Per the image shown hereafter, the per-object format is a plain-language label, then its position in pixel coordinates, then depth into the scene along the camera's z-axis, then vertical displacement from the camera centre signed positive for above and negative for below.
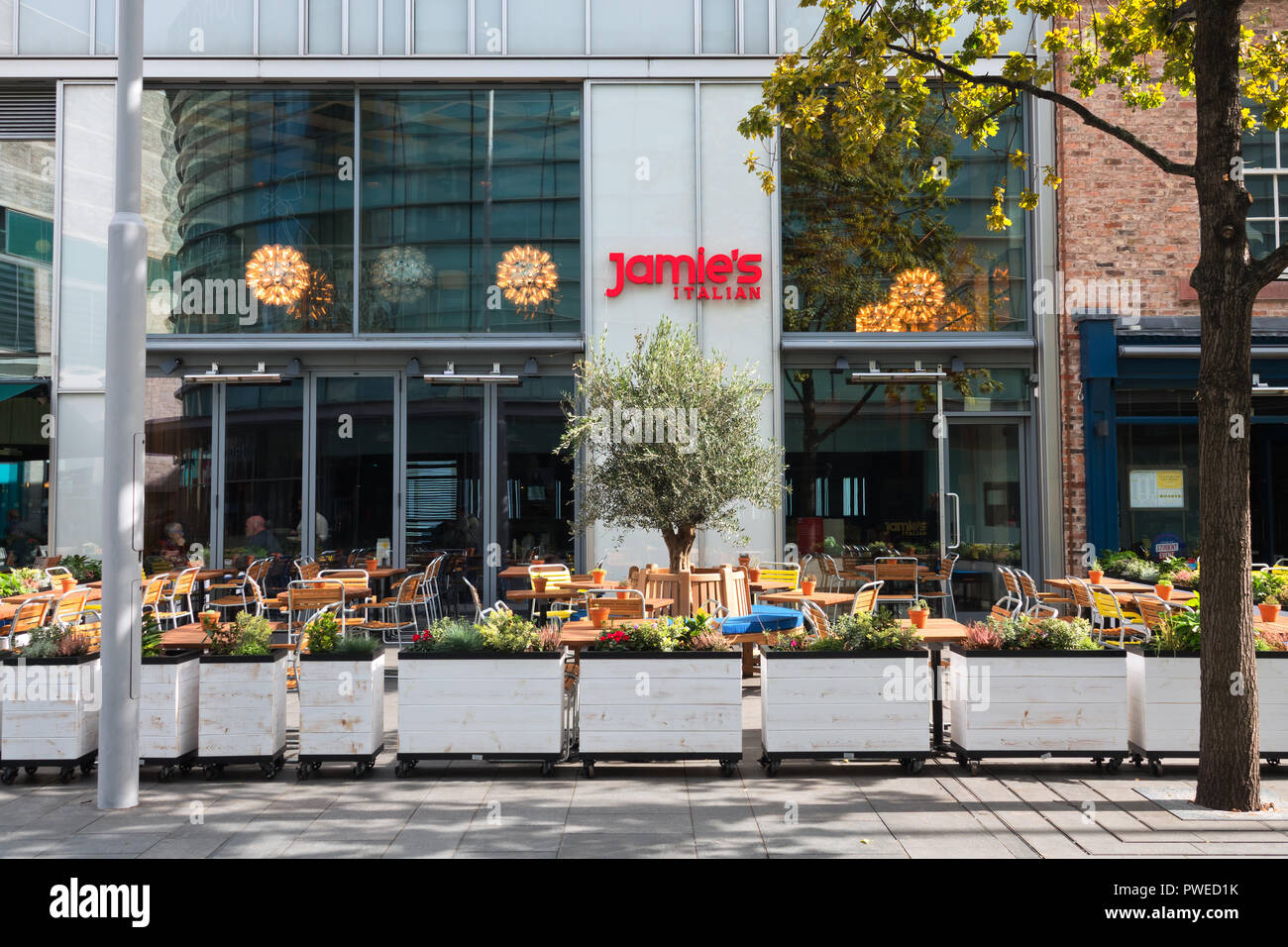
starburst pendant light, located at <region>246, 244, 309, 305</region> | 13.28 +3.02
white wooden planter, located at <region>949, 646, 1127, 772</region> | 6.36 -1.31
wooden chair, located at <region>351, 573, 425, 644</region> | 10.59 -1.11
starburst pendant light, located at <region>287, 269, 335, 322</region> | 13.26 +2.66
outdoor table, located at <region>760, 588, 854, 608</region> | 9.73 -0.97
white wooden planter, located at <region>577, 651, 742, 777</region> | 6.36 -1.32
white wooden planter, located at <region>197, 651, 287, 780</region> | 6.38 -1.36
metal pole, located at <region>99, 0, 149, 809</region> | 5.72 +0.31
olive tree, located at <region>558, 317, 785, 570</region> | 9.48 +0.51
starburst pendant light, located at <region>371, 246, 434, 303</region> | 13.26 +3.03
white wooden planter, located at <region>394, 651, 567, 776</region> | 6.38 -1.33
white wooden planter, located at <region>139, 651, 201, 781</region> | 6.32 -1.36
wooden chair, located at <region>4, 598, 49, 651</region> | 8.59 -1.01
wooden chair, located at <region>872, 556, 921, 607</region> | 12.44 -0.91
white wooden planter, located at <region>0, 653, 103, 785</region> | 6.31 -1.37
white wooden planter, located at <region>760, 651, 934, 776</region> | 6.38 -1.29
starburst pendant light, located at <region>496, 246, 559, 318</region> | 13.24 +2.96
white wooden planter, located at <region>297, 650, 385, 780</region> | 6.39 -1.35
